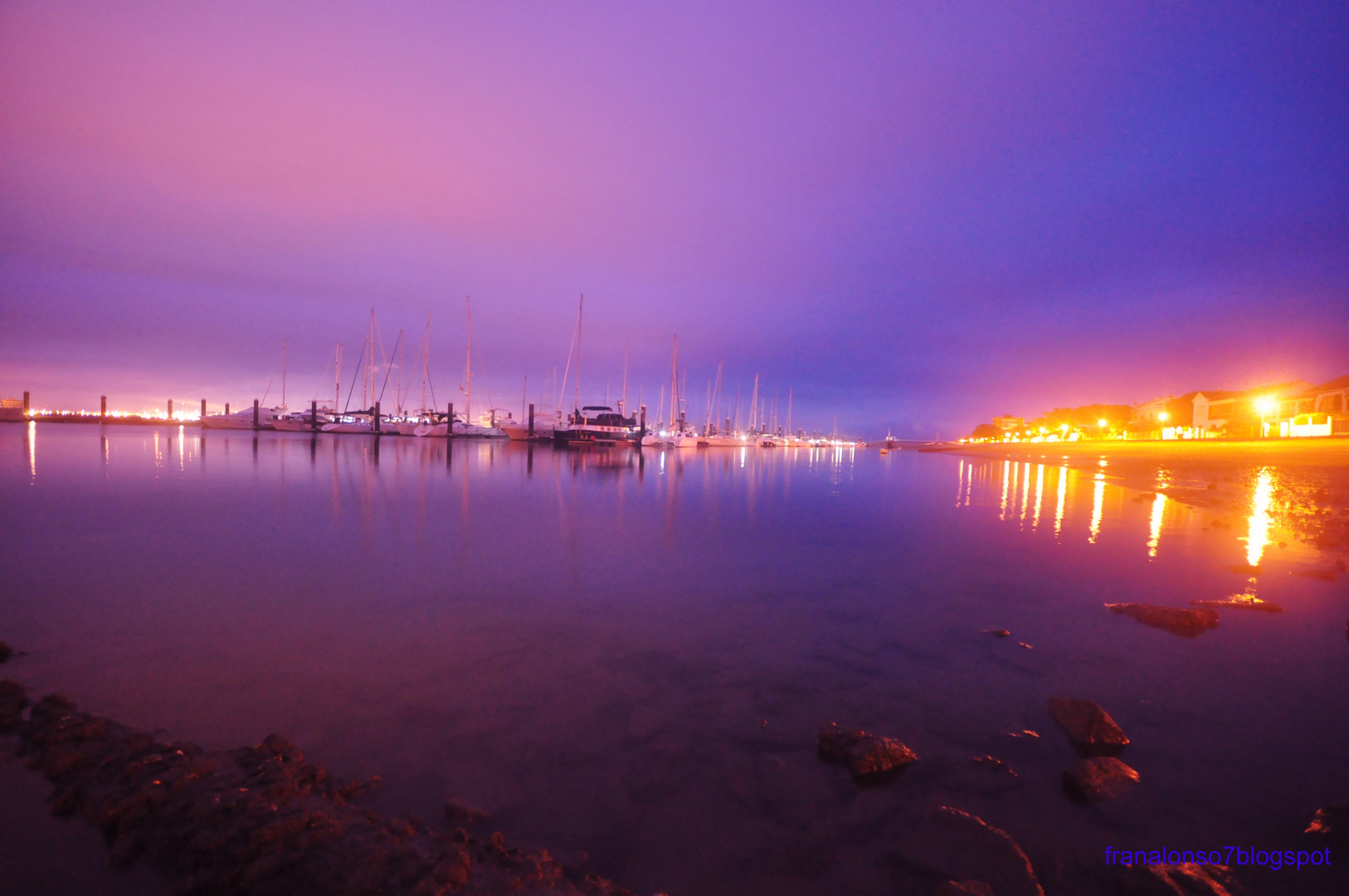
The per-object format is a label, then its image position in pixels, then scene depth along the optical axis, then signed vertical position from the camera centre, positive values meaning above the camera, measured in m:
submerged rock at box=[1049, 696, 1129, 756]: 4.14 -2.23
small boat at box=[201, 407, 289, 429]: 102.06 -2.21
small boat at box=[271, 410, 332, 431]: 96.06 -1.99
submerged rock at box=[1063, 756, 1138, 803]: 3.57 -2.26
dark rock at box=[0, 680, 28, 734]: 3.77 -2.17
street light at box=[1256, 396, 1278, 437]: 52.59 +3.63
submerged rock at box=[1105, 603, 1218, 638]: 6.59 -2.19
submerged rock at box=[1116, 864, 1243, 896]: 2.86 -2.32
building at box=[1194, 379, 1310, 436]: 53.36 +3.46
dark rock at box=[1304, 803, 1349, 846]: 3.25 -2.26
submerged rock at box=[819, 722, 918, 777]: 3.76 -2.24
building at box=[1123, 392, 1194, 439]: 66.78 +2.74
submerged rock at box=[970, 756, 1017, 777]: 3.82 -2.30
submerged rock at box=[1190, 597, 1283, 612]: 7.39 -2.19
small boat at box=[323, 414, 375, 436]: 93.44 -2.26
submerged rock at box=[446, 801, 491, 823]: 3.15 -2.26
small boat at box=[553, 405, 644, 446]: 76.06 -1.29
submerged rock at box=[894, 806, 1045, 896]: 2.88 -2.30
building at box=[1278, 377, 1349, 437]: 41.62 +2.72
